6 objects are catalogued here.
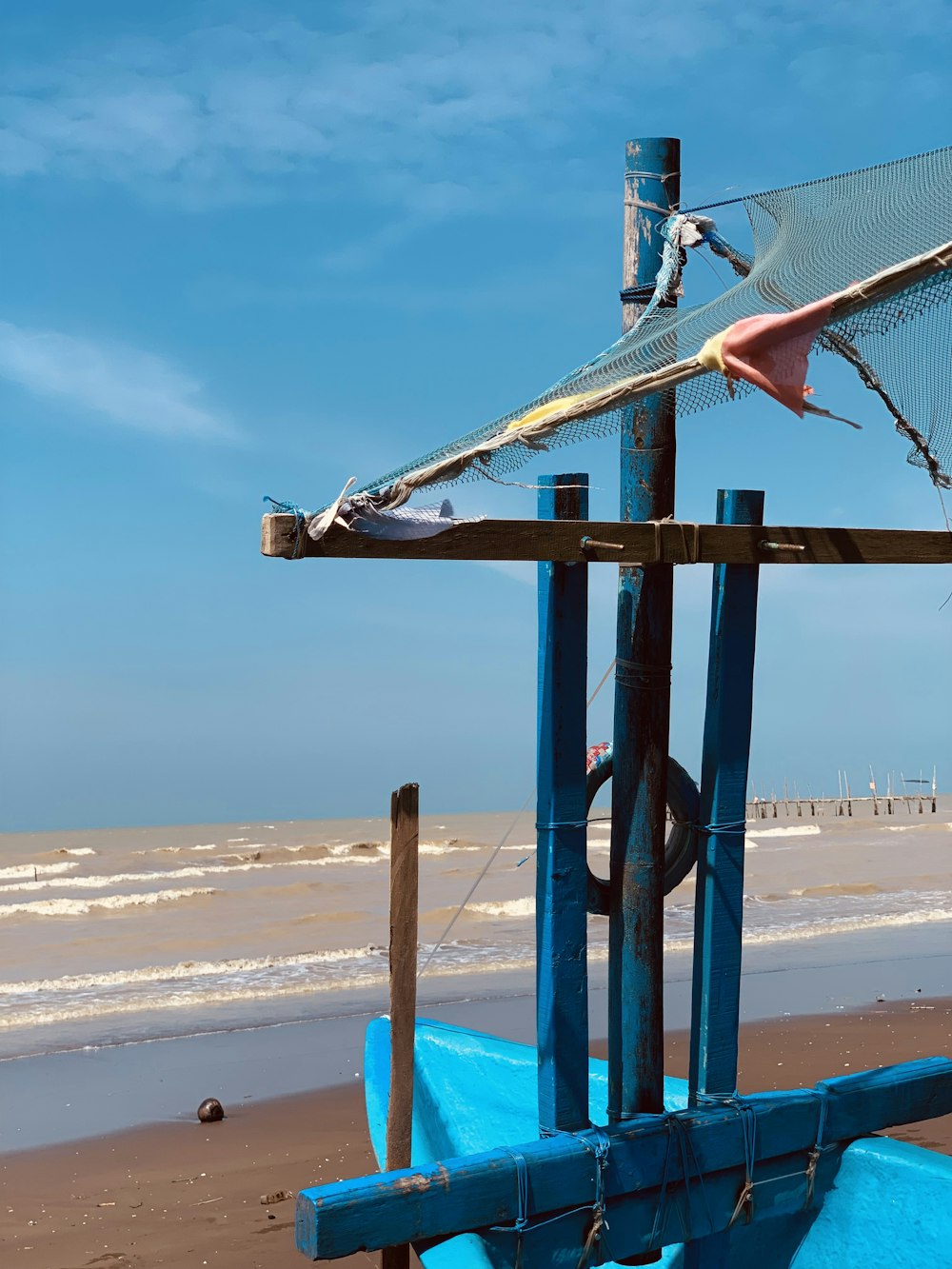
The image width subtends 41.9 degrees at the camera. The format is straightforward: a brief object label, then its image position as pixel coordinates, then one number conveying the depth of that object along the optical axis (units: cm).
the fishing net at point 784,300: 372
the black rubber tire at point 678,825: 488
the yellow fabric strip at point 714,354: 358
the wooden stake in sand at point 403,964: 481
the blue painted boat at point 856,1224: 486
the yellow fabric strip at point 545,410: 423
